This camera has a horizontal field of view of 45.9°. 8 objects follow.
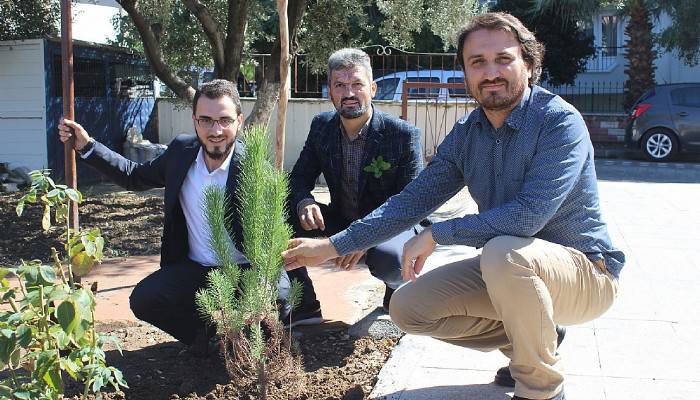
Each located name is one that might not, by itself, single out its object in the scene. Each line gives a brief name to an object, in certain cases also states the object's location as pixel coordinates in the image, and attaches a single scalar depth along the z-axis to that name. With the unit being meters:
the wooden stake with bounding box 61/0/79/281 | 4.05
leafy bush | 2.64
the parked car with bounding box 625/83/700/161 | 16.47
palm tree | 19.39
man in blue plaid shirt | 2.98
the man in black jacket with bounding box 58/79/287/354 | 3.88
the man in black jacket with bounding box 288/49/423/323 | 4.41
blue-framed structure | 12.48
